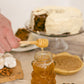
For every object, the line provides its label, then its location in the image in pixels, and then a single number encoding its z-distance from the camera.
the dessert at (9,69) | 0.73
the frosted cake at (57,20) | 0.87
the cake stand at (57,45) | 0.94
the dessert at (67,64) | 0.74
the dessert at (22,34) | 0.96
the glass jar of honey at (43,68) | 0.66
